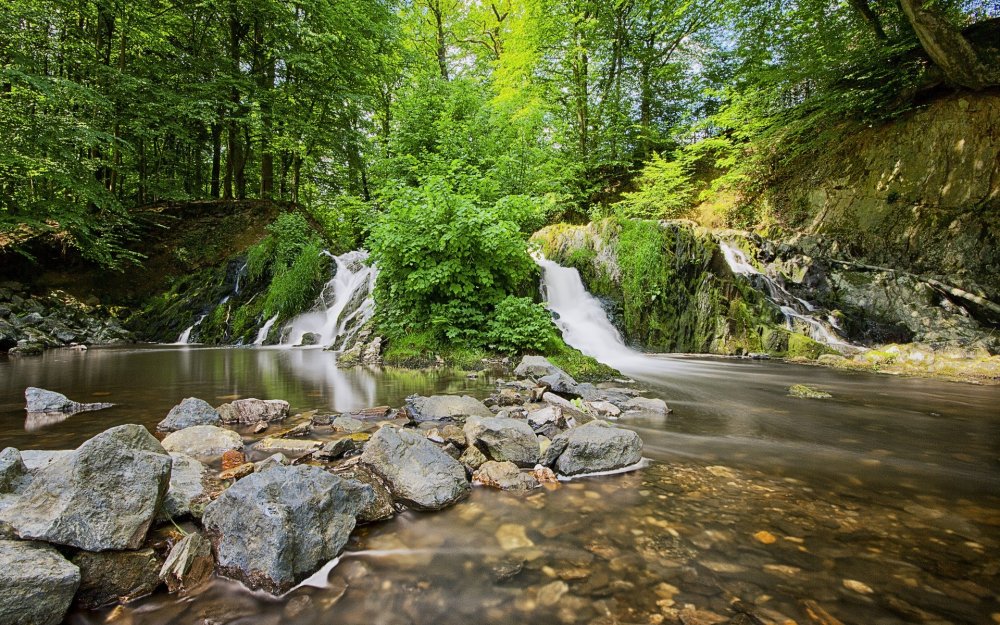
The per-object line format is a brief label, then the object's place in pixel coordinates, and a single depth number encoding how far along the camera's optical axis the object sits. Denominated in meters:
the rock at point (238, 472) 2.71
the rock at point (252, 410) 4.12
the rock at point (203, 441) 3.17
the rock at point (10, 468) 1.91
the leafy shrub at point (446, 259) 7.41
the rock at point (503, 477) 2.81
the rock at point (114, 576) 1.67
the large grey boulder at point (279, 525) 1.80
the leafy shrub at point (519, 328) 7.57
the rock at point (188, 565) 1.77
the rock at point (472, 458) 3.03
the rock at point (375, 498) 2.35
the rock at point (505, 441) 3.14
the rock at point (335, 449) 3.08
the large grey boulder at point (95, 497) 1.72
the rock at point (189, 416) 3.86
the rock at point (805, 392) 5.67
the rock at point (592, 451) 3.03
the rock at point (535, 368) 6.07
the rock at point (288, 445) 3.23
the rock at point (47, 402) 4.35
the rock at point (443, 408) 4.14
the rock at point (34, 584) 1.46
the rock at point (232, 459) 2.93
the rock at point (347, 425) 3.85
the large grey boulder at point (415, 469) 2.54
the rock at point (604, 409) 4.56
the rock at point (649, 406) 4.77
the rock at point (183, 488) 2.12
